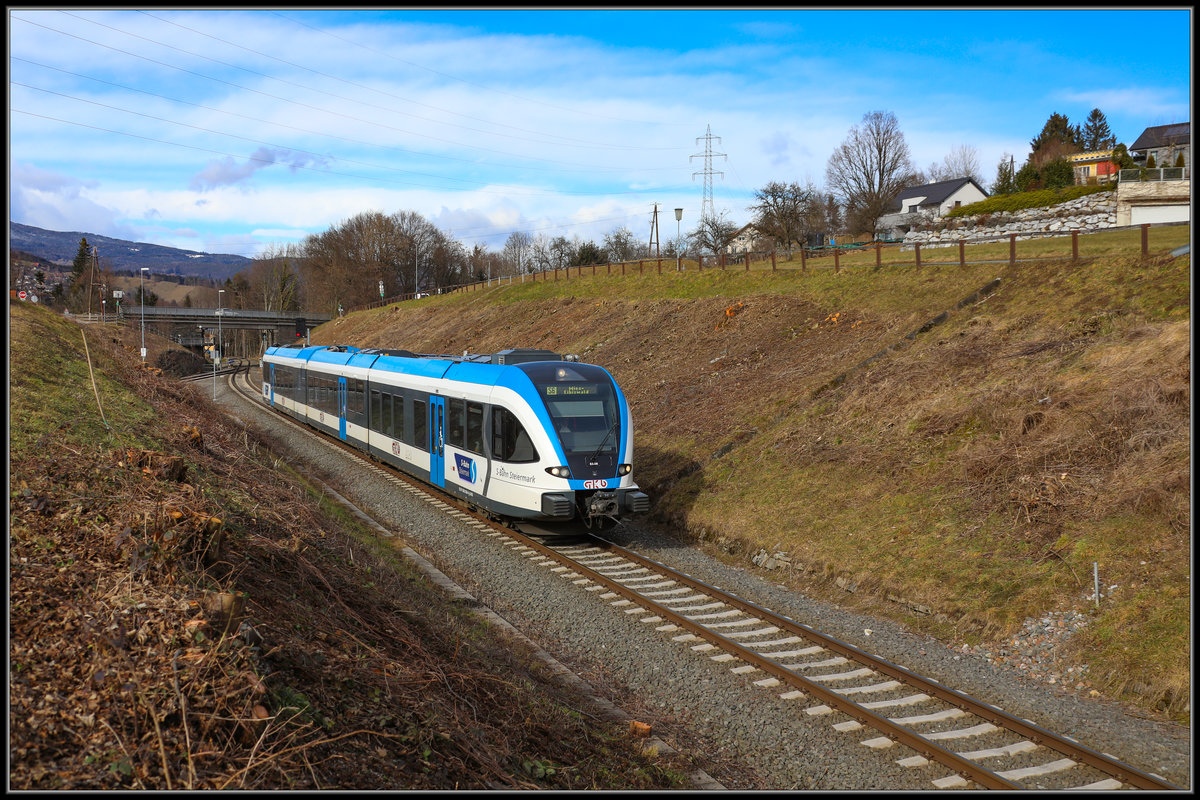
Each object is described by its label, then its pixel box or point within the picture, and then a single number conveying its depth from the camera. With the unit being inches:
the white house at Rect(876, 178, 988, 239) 2496.3
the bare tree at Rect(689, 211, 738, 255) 2551.7
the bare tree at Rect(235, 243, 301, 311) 4569.4
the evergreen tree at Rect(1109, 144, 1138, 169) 1746.6
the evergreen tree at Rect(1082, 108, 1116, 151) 3408.0
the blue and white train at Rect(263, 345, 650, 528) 512.7
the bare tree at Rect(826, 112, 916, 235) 2706.7
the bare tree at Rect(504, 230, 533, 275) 5265.8
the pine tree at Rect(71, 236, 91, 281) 4137.3
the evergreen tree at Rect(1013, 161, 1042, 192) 1905.8
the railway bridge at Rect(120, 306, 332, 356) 3268.5
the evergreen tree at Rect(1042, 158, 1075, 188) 1777.8
